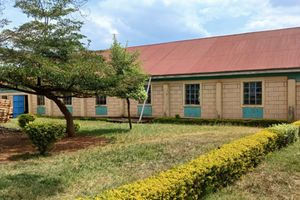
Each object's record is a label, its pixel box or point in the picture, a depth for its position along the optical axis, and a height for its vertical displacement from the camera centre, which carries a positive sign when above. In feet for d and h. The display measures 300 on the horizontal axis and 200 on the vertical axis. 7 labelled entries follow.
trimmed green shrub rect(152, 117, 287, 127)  42.19 -3.59
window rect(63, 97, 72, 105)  64.68 +0.05
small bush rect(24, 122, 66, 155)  23.37 -2.88
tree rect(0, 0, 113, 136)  26.71 +4.83
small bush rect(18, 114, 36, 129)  43.59 -2.97
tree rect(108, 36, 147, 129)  34.90 +4.00
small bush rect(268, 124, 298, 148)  25.10 -3.34
